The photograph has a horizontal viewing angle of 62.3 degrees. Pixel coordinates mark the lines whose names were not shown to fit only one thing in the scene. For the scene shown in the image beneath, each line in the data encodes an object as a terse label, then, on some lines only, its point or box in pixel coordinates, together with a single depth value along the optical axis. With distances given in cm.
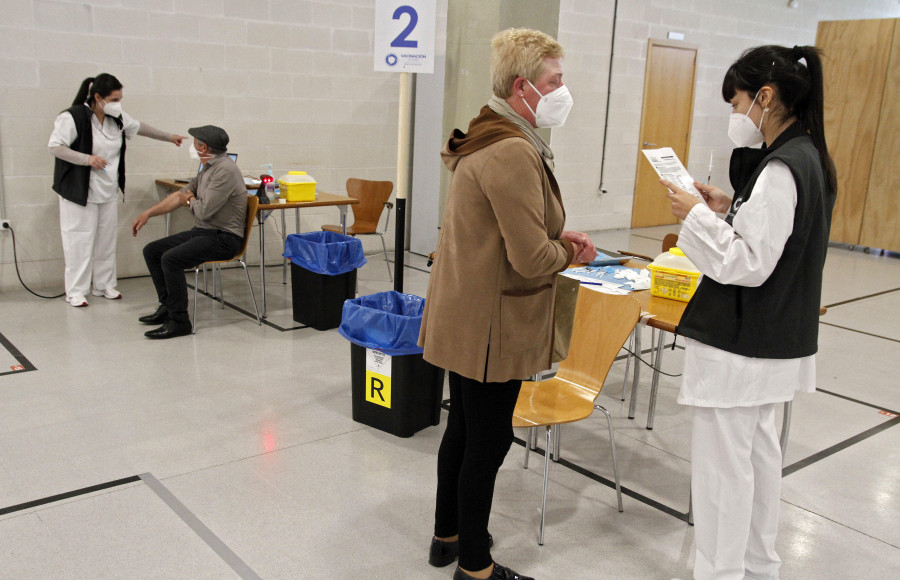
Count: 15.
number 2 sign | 356
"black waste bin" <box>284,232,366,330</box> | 461
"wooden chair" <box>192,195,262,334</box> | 466
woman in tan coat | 183
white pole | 351
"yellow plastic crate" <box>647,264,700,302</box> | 289
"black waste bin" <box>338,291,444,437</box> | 312
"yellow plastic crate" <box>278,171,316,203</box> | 521
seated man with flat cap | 445
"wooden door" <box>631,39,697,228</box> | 898
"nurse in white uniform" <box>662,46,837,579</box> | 182
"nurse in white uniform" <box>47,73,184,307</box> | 477
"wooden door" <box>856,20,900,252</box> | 818
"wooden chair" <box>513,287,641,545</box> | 257
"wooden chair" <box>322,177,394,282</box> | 608
